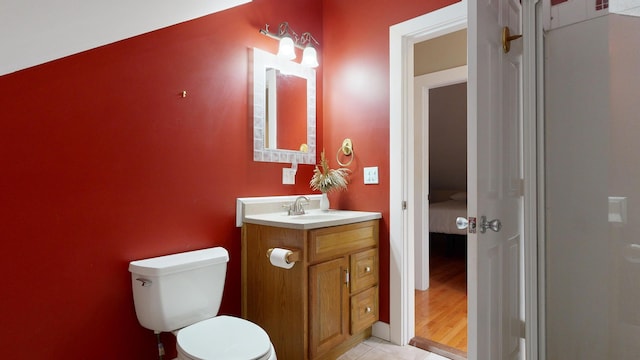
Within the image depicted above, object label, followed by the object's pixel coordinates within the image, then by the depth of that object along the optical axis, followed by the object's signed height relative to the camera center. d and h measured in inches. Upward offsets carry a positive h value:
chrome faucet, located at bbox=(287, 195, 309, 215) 87.9 -7.1
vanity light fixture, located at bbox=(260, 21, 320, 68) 88.8 +38.0
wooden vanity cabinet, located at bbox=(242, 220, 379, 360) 70.2 -24.2
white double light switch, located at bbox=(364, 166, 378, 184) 91.4 +1.6
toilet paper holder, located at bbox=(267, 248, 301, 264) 67.4 -15.1
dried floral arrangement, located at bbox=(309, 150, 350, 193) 93.1 +0.3
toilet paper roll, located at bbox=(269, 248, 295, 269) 67.6 -15.5
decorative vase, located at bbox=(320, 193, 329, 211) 95.2 -6.2
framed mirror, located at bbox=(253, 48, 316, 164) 87.8 +19.6
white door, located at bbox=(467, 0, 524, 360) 47.4 -0.1
